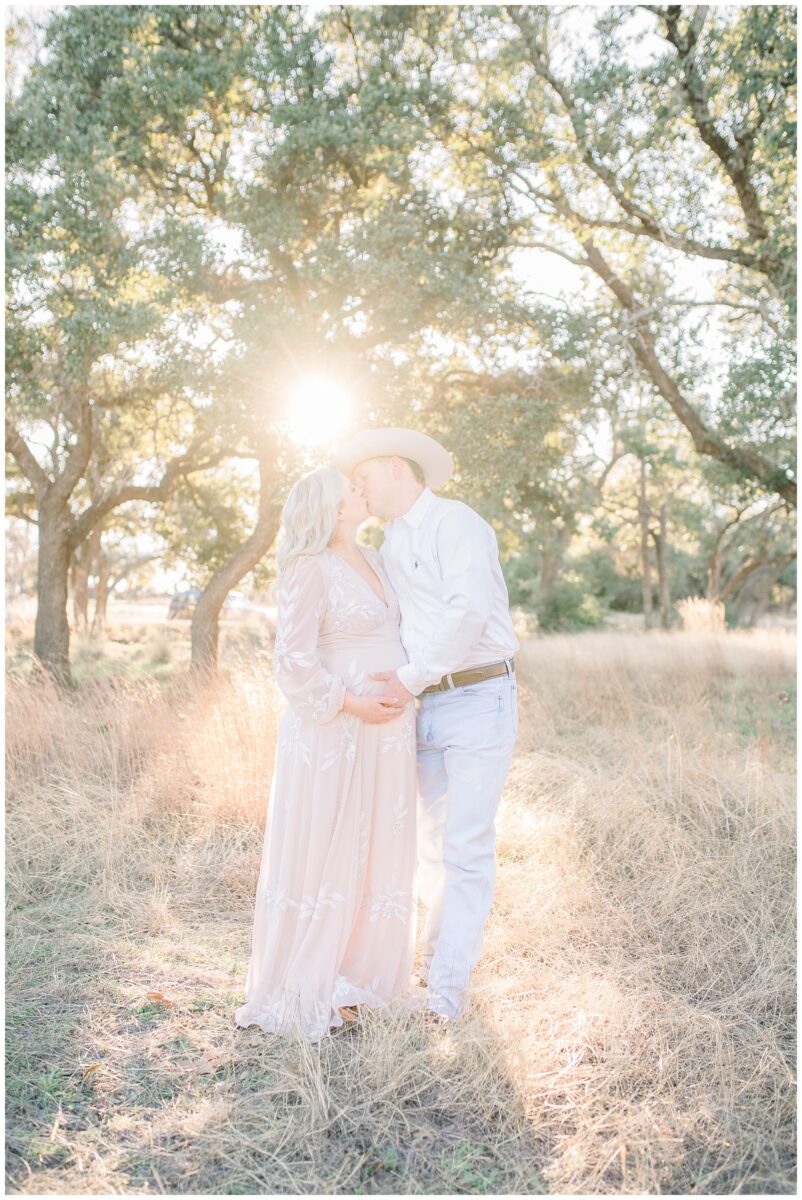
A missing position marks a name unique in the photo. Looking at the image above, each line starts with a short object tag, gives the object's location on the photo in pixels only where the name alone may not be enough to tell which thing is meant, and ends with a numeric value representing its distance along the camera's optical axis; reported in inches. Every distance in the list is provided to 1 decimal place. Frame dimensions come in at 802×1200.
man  127.8
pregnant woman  125.2
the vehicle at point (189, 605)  1155.2
